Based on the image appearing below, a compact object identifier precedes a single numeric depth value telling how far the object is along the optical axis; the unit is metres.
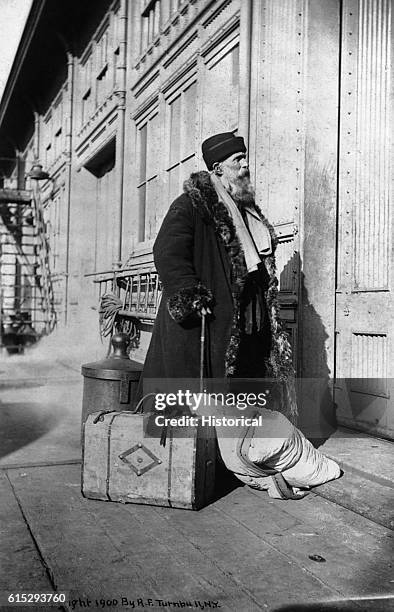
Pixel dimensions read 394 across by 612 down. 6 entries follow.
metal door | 4.83
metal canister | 4.91
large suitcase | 3.49
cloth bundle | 3.66
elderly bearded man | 3.81
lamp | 15.76
